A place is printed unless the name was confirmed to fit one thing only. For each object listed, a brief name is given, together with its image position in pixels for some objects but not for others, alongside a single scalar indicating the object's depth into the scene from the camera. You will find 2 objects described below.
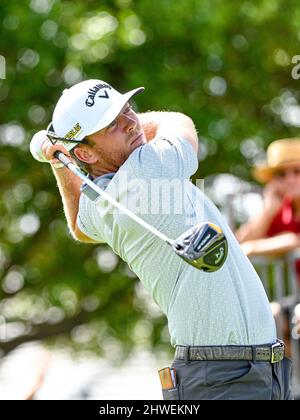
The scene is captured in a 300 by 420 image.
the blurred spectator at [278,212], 15.65
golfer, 8.75
